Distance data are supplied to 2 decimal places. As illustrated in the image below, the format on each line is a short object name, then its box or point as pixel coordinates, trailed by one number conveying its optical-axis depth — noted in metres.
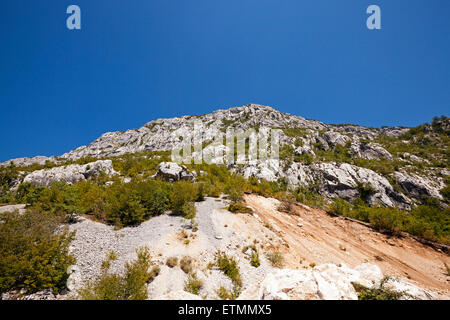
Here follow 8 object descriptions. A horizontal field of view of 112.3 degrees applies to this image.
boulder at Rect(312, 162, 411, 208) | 29.66
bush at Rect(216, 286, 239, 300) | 5.23
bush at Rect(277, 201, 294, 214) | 15.14
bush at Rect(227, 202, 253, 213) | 12.30
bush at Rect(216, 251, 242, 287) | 5.96
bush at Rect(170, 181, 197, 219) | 10.77
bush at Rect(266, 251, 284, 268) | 7.48
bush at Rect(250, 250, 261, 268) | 7.14
